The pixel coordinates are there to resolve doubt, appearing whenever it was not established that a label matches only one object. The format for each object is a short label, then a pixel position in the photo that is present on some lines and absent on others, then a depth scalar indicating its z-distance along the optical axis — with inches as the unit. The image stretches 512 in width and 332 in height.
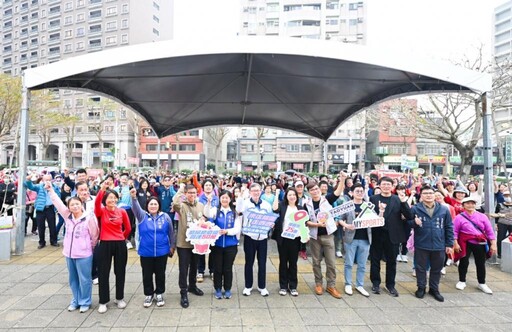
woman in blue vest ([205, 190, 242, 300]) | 179.5
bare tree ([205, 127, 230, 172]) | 1658.8
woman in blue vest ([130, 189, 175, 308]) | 168.9
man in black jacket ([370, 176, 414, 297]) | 191.9
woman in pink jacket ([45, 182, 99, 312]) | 163.9
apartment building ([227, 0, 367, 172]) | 1877.5
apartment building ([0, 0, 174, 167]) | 1957.4
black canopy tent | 215.9
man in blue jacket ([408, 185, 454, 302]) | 188.7
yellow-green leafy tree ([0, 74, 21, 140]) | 828.0
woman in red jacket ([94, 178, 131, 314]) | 167.2
